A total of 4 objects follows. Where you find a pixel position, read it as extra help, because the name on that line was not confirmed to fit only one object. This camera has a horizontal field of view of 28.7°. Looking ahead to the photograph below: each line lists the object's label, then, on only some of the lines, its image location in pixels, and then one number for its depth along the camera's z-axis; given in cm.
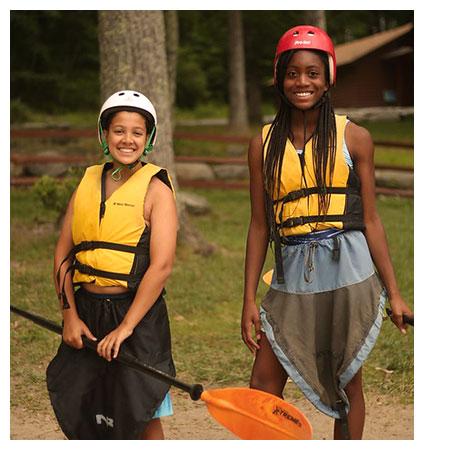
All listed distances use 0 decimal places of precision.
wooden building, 2786
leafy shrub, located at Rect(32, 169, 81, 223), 861
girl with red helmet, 312
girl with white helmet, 313
